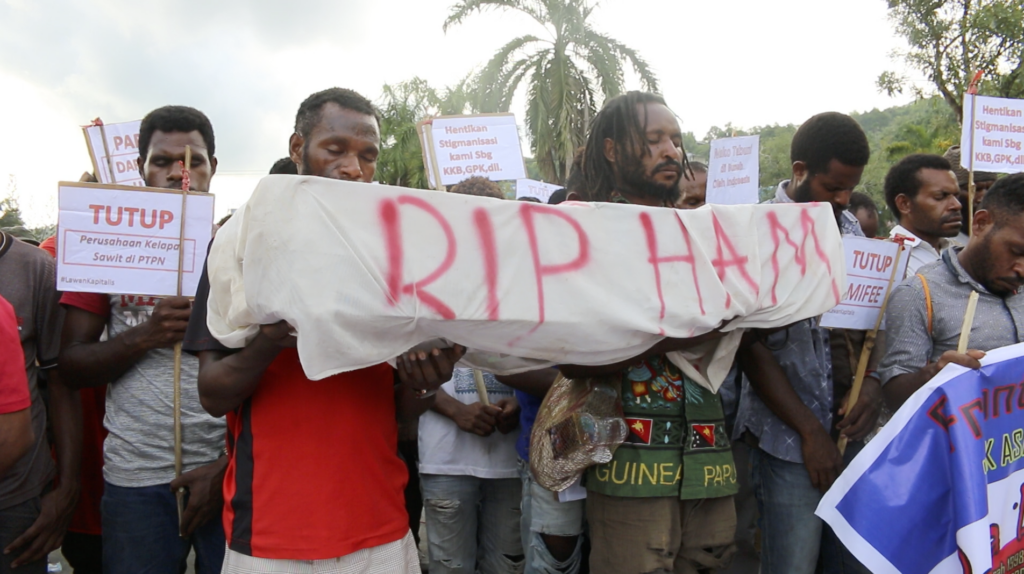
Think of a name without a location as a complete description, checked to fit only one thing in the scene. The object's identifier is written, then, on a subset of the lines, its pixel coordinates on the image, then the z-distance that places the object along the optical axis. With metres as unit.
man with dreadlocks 2.05
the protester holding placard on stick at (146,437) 2.29
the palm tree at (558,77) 17.25
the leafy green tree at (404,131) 21.12
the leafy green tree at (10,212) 18.30
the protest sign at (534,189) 6.26
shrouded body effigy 1.43
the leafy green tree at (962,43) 14.08
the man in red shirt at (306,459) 1.70
